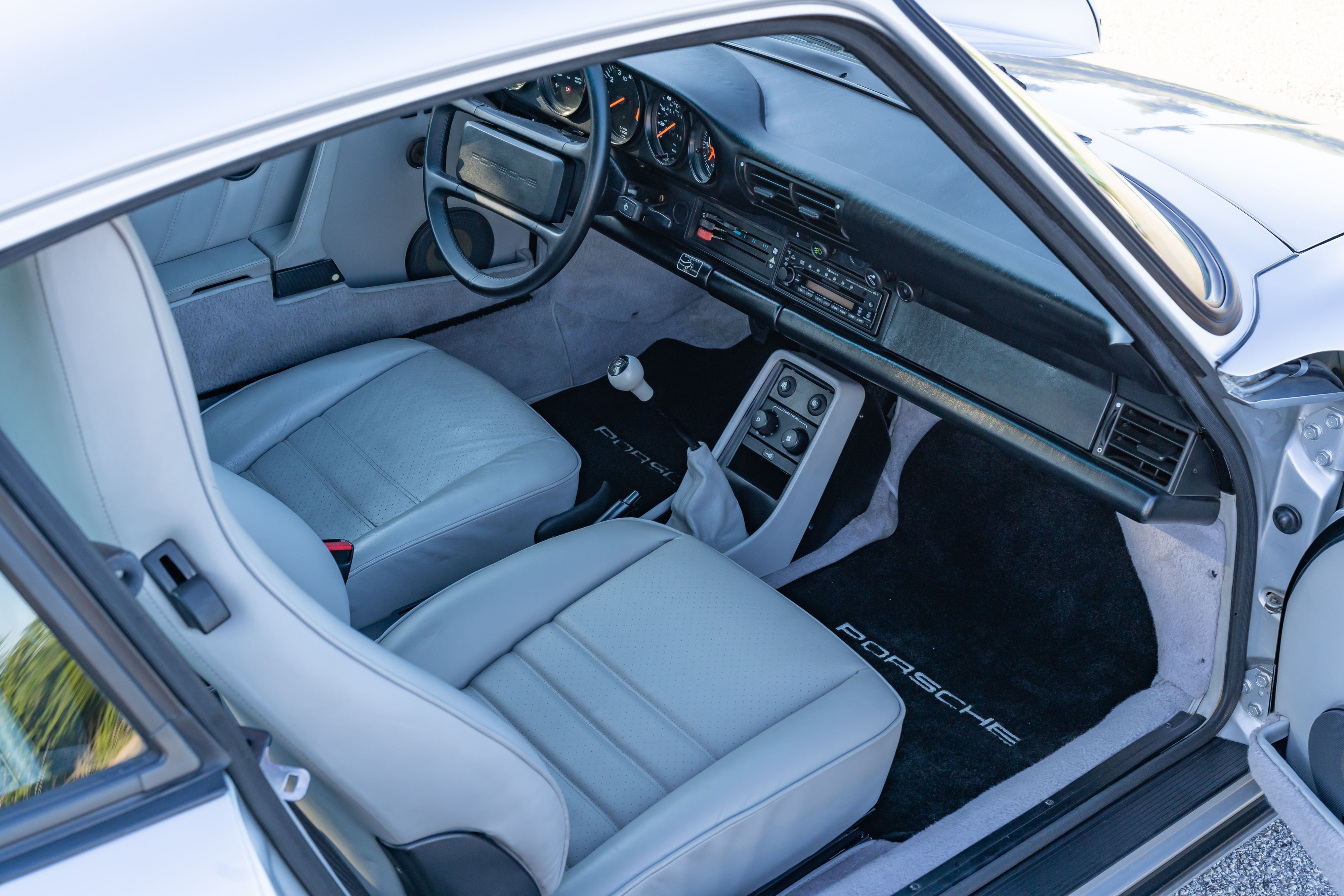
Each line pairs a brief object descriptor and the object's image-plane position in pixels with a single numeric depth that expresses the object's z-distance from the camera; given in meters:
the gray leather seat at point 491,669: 0.73
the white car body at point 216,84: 0.60
